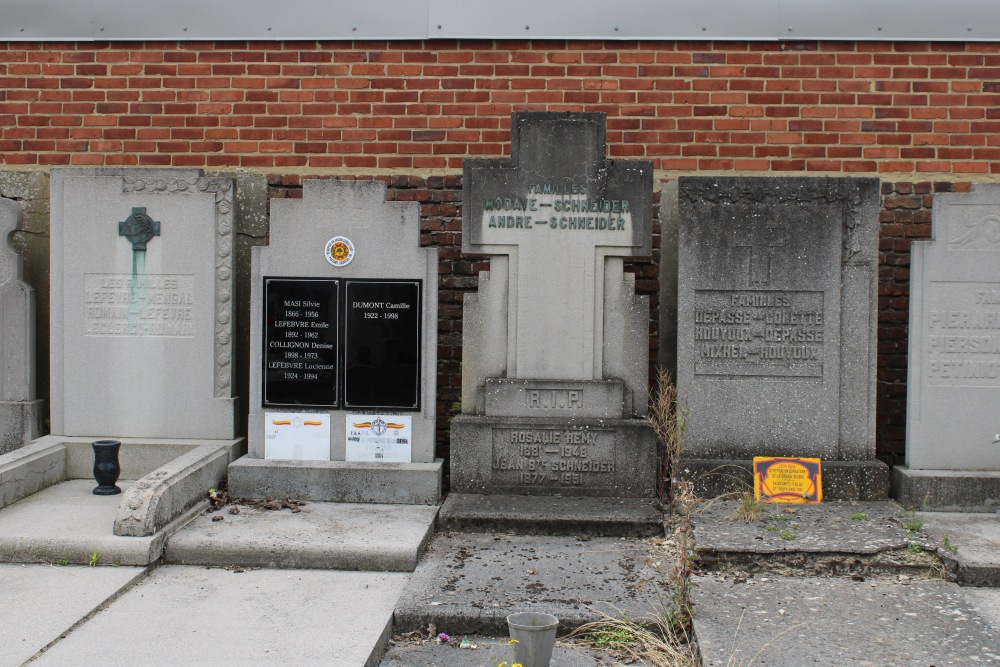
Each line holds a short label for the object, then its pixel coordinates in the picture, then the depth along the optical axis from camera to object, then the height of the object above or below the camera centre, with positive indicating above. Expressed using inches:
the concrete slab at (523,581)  157.9 -50.4
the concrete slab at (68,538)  181.3 -45.6
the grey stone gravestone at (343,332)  233.8 -5.1
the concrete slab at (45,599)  145.0 -51.1
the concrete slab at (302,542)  184.9 -47.2
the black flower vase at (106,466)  214.8 -37.0
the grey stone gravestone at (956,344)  224.1 -6.8
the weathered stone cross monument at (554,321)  224.7 -1.9
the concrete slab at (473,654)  147.3 -56.0
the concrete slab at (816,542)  176.7 -44.9
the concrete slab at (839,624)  139.3 -51.0
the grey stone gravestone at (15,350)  253.0 -11.0
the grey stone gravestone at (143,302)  244.5 +2.3
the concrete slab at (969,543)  173.3 -46.2
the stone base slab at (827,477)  219.9 -39.2
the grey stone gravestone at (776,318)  224.1 -0.7
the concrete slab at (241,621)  141.2 -52.6
